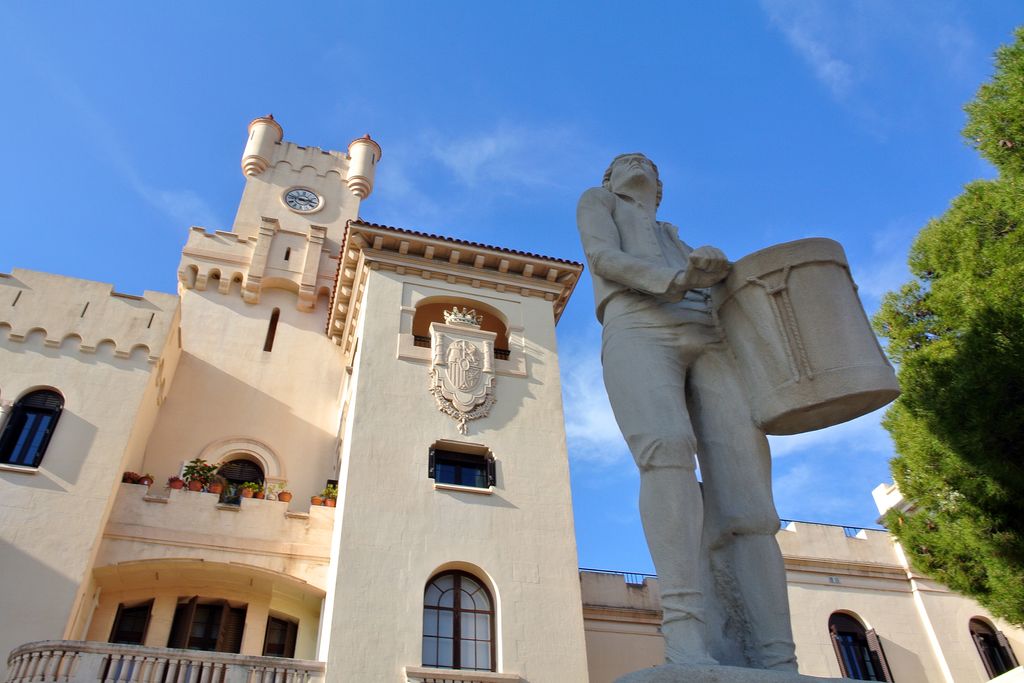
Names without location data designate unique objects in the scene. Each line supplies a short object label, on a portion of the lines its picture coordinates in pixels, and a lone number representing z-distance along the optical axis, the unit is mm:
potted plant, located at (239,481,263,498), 17328
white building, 14555
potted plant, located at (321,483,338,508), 17672
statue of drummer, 4586
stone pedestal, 3824
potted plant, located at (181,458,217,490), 17391
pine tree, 10367
